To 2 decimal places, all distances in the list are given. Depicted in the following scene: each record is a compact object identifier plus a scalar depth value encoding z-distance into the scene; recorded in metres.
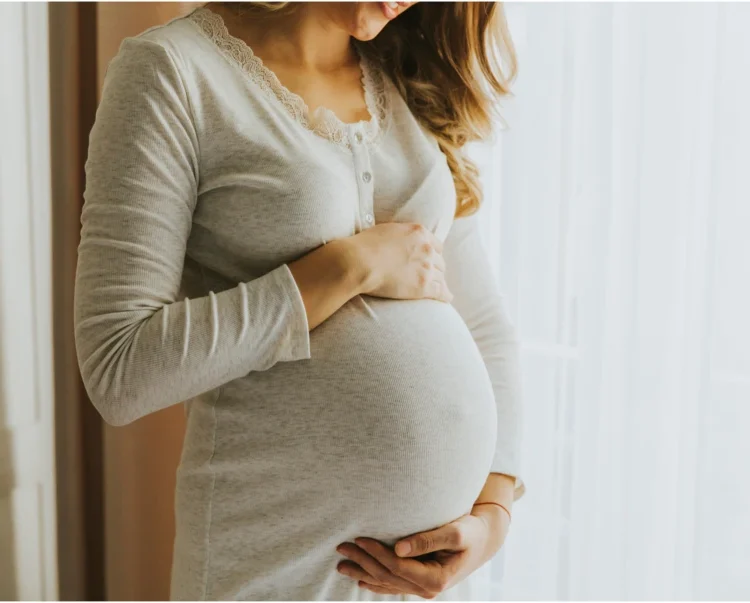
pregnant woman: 0.82
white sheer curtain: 1.15
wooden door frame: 1.38
